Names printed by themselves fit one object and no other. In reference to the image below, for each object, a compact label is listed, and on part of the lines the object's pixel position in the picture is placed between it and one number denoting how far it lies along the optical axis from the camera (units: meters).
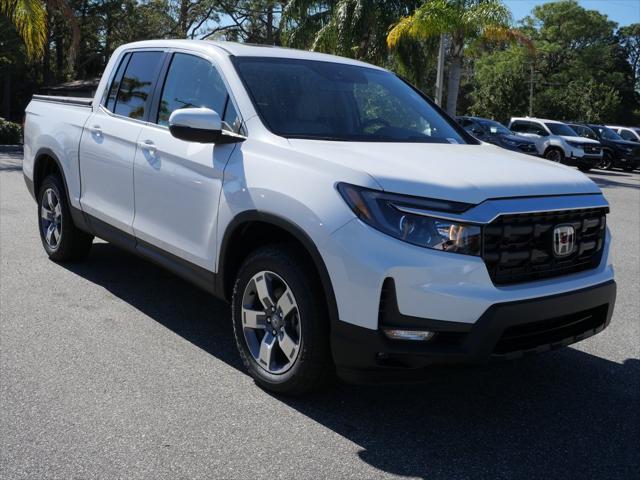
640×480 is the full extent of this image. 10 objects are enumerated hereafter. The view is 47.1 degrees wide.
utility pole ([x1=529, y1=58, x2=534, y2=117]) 55.03
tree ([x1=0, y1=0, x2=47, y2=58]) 15.45
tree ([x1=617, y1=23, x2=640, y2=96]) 77.69
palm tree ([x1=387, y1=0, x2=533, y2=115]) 21.25
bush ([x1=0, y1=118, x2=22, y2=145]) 23.13
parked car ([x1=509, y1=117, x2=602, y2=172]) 23.91
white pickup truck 3.20
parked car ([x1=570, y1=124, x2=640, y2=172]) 26.47
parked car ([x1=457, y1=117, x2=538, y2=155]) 22.86
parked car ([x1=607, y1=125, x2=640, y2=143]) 28.91
